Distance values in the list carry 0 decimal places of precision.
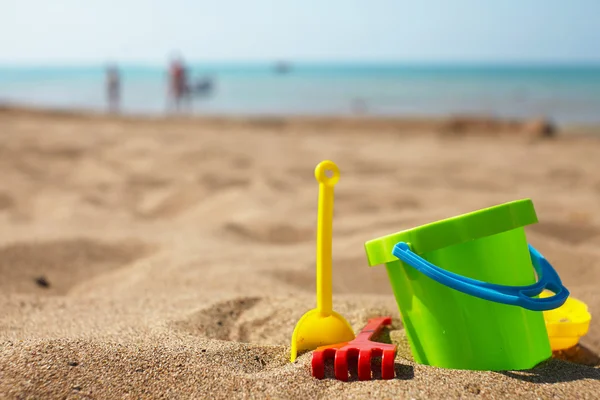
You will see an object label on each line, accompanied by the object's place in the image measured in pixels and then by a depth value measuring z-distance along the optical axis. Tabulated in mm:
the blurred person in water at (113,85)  12867
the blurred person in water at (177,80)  12352
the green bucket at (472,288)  1252
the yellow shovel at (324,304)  1367
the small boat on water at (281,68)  60516
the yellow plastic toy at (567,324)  1521
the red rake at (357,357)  1262
